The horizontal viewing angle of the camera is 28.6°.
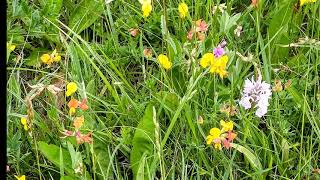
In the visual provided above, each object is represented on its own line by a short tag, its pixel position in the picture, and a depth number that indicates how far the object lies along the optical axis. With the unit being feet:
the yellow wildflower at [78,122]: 1.78
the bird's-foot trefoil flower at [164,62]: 2.02
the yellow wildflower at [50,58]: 2.11
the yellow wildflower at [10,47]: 2.09
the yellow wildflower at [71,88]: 1.87
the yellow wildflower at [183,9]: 2.12
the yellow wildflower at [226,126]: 1.81
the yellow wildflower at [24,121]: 1.82
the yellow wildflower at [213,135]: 1.81
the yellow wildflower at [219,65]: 1.89
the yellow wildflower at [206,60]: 1.89
